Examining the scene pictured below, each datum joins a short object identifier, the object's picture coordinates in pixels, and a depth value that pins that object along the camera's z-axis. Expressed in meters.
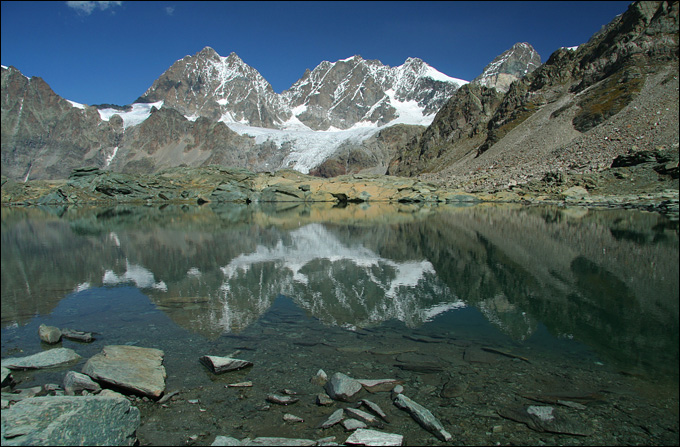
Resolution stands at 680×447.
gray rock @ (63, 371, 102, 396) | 5.12
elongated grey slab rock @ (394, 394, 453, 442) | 4.45
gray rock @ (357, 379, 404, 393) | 5.45
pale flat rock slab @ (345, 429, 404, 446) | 4.23
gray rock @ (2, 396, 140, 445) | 3.65
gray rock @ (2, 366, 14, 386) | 5.13
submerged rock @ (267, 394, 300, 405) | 5.15
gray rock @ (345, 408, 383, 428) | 4.66
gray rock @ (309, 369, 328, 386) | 5.66
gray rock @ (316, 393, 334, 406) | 5.10
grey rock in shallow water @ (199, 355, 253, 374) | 5.91
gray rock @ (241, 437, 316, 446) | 4.20
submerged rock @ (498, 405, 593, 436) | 4.54
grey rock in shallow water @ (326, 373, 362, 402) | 5.20
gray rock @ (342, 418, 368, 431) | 4.53
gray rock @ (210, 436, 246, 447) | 4.16
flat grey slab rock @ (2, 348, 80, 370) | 5.80
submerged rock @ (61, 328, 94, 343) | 7.07
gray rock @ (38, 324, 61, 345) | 6.87
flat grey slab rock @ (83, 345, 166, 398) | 5.29
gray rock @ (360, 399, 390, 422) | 4.76
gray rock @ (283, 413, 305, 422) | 4.75
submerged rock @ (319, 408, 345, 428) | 4.61
